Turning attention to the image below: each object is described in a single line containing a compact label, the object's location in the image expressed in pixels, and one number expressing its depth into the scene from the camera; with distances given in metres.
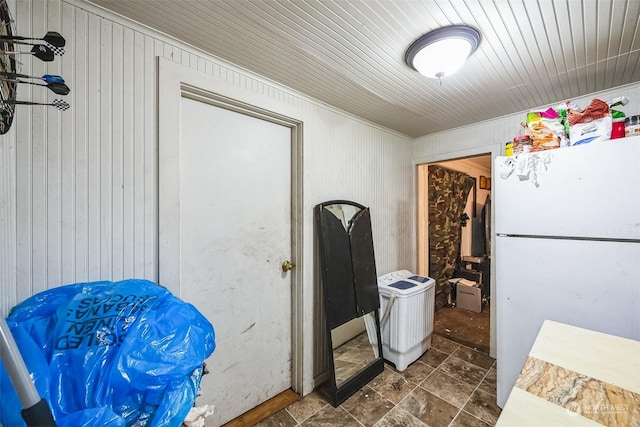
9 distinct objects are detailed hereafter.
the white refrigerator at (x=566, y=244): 1.23
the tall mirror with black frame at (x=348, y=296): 1.87
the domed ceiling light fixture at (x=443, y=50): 1.24
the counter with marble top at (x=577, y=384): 0.63
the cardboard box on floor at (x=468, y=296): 3.33
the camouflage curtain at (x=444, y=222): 3.38
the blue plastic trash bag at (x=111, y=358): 0.57
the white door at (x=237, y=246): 1.49
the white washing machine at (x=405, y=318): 2.12
